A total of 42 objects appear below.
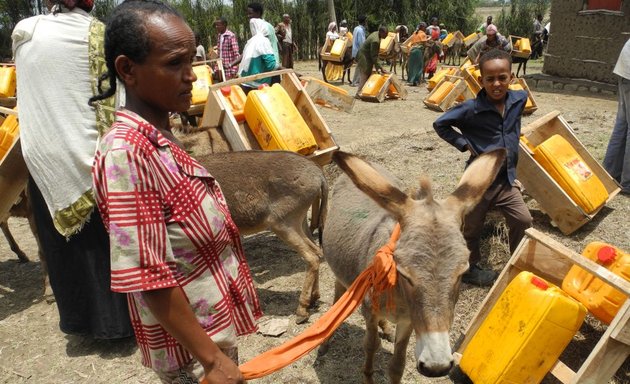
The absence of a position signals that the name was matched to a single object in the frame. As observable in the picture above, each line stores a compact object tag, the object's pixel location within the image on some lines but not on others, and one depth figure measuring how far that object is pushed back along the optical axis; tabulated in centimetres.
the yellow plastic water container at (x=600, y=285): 285
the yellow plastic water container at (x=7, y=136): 393
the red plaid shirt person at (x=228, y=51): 900
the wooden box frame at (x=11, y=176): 363
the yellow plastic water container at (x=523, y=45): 1581
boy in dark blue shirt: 363
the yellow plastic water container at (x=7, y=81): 679
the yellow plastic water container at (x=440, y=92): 1106
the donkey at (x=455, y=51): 2258
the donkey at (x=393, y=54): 1798
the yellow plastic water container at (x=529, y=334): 259
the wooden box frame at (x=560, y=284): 237
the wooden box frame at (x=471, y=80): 1038
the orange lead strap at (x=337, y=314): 162
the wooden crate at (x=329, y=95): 782
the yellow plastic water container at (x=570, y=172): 463
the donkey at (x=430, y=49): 1738
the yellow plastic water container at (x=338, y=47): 1575
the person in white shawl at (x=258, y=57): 678
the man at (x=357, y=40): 1566
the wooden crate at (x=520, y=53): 1584
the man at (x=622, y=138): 542
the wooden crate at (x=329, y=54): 1583
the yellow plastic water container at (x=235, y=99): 516
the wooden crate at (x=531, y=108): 1034
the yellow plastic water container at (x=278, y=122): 464
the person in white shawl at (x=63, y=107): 271
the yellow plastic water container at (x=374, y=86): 1237
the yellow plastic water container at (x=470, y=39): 2270
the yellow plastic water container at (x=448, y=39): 2233
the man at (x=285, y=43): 1468
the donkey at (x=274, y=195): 395
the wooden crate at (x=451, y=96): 1060
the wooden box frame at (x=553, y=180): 460
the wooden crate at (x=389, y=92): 1232
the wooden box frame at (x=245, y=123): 482
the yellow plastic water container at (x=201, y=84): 660
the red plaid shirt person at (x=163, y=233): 119
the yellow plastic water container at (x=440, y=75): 1209
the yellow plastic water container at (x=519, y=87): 968
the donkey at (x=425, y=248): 177
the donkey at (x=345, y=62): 1616
